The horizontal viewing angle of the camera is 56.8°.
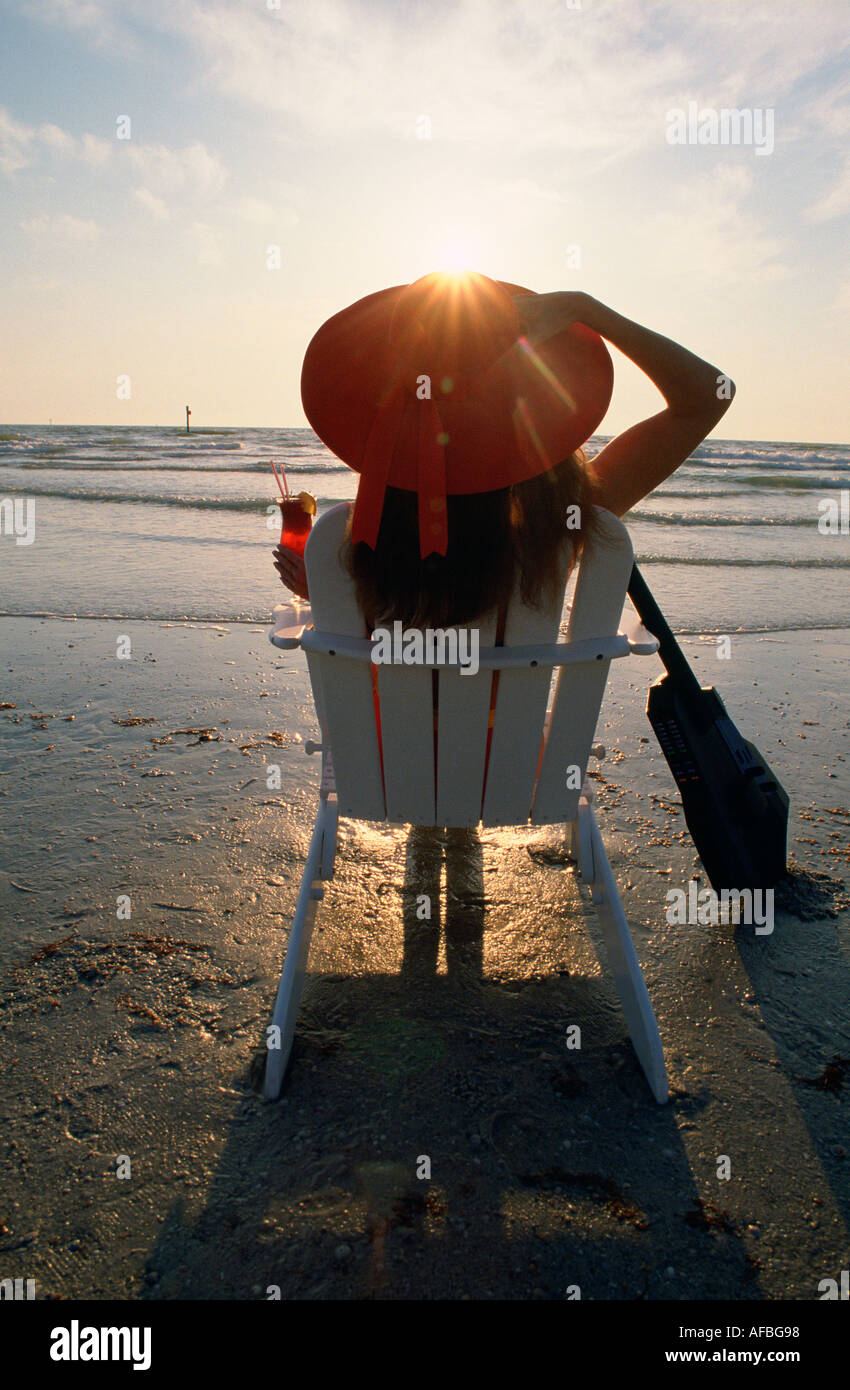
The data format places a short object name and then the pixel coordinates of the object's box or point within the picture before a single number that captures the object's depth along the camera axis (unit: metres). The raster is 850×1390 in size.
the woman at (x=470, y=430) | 1.57
